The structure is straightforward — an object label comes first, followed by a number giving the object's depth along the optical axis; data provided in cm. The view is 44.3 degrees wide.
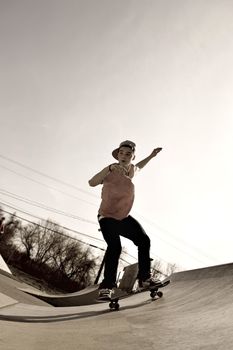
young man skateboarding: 312
